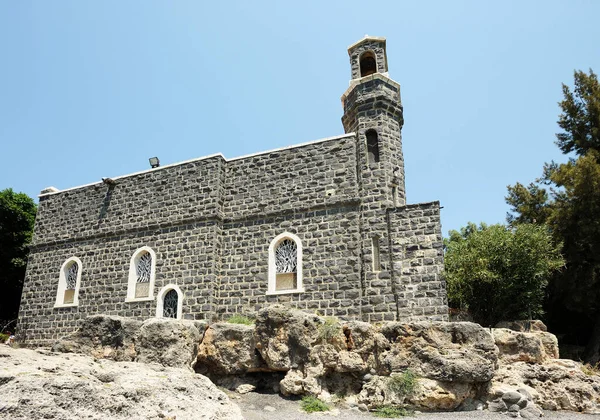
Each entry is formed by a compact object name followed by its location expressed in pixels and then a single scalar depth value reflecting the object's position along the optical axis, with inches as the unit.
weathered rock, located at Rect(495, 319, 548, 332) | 499.8
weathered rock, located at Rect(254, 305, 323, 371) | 443.8
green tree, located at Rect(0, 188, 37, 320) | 967.6
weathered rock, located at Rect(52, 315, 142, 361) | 447.8
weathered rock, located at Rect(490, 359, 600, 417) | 427.8
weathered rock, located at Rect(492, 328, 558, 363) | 459.5
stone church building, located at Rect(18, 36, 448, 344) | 542.0
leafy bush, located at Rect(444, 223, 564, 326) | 532.1
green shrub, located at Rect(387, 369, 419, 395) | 408.5
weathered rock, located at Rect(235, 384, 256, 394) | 456.4
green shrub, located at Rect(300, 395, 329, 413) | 402.3
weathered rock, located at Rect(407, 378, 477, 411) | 403.9
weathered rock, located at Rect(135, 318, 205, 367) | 425.1
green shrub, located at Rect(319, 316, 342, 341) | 446.0
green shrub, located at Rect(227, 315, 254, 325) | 538.9
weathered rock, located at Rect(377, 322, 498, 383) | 410.9
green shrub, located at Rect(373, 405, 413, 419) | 389.4
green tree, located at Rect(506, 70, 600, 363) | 684.1
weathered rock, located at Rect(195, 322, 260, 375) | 462.6
